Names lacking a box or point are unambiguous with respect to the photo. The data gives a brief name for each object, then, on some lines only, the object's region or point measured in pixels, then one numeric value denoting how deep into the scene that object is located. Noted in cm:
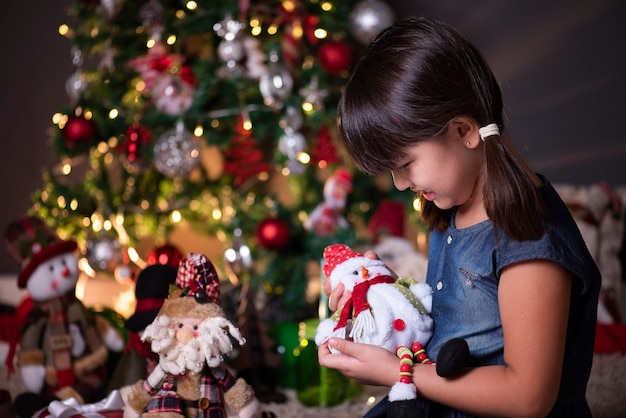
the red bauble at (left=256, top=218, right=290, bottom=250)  233
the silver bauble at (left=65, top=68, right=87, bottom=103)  247
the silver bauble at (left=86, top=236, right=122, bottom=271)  241
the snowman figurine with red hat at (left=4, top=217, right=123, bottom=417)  177
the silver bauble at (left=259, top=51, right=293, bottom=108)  225
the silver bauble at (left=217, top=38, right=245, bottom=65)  229
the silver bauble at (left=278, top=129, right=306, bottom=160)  227
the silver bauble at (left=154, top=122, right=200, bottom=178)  227
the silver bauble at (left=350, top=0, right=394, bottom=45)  231
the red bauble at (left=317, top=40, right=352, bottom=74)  230
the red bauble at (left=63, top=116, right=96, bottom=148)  240
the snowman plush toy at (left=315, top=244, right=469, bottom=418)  97
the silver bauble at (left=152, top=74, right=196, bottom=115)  231
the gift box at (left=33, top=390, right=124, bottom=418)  135
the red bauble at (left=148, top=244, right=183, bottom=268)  220
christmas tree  233
